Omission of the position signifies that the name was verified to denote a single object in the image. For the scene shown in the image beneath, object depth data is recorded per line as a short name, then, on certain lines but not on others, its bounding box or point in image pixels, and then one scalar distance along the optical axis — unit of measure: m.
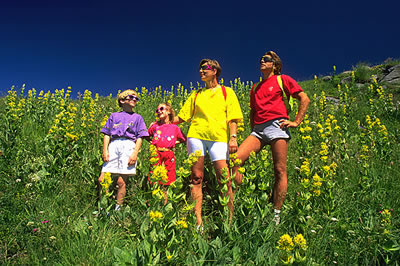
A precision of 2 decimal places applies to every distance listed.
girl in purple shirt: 3.50
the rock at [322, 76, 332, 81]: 15.22
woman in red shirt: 3.46
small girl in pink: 3.60
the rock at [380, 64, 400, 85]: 12.77
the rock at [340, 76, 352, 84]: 13.69
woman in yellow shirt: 3.30
